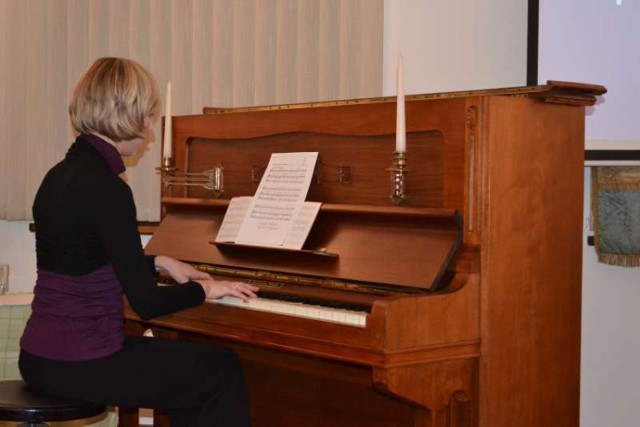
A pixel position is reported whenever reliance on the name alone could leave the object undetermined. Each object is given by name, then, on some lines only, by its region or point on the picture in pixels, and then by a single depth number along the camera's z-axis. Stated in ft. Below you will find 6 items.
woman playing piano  7.95
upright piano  8.18
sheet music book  9.58
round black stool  7.85
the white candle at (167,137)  11.10
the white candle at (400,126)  8.55
